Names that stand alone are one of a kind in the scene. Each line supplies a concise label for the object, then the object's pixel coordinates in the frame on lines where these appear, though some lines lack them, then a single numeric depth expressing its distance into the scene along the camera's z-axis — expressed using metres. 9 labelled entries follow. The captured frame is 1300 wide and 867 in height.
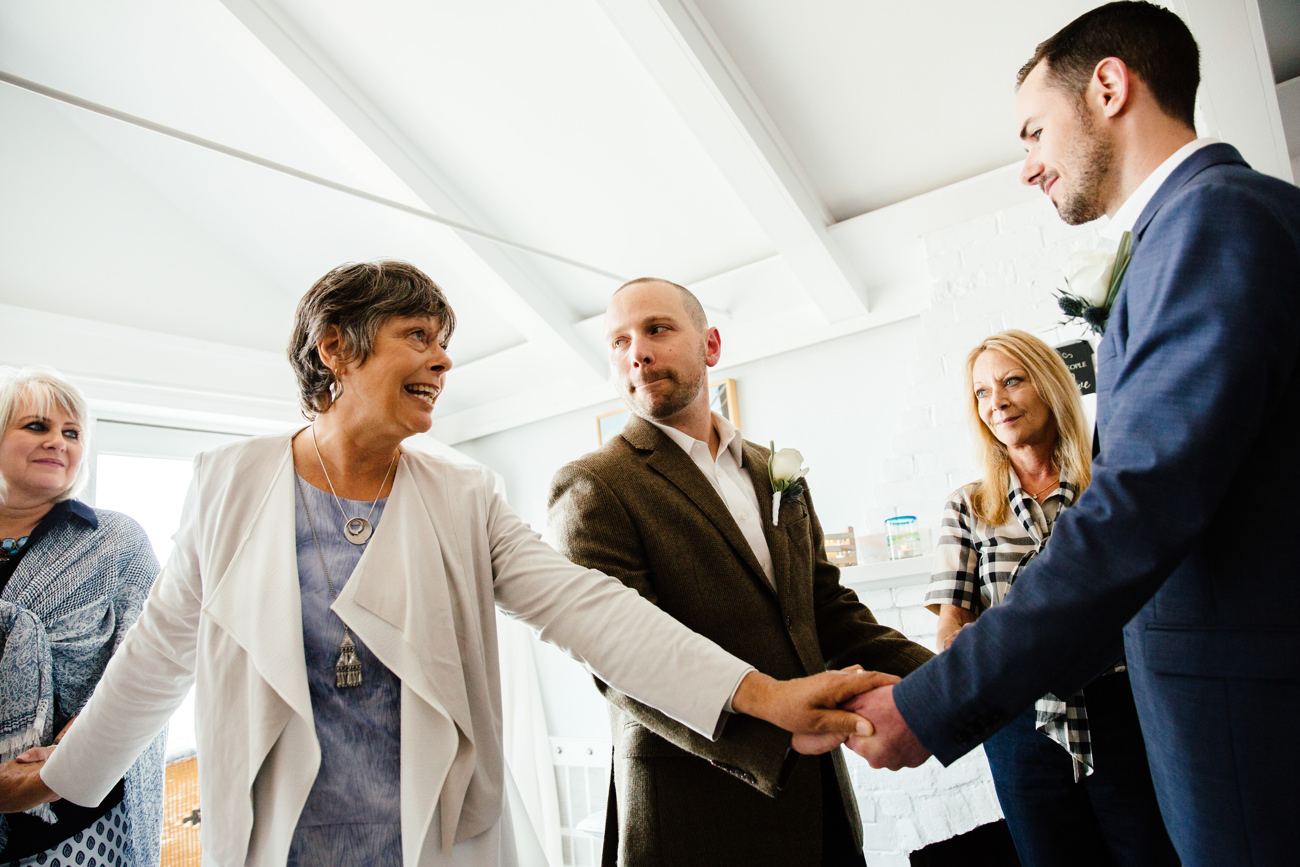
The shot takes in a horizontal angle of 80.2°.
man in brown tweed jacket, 1.37
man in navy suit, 0.94
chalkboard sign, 3.21
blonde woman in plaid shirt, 1.75
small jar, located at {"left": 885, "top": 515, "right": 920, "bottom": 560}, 3.40
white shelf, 3.29
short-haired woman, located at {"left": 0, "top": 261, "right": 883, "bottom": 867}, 1.13
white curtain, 4.72
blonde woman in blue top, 1.68
